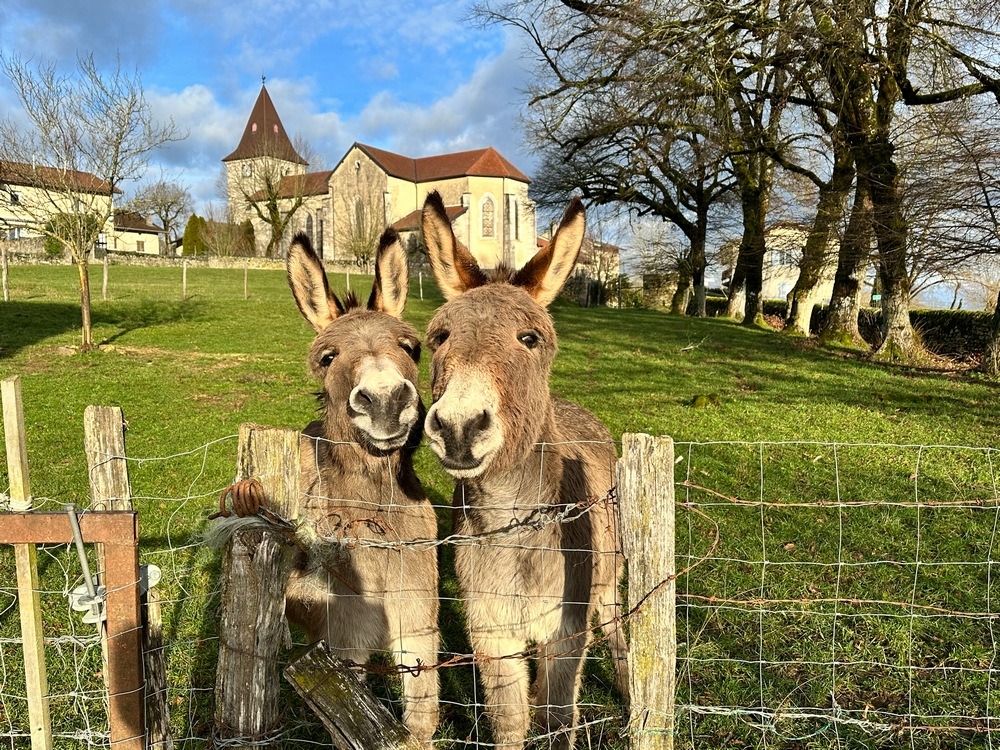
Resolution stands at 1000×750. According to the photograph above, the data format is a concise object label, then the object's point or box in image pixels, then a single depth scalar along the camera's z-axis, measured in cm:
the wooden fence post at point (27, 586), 217
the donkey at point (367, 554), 311
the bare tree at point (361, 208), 4825
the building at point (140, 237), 6656
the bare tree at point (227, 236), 4619
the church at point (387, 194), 6003
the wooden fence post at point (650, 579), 205
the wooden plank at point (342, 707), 190
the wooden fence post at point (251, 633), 190
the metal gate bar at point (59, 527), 200
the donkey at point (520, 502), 257
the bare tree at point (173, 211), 5702
